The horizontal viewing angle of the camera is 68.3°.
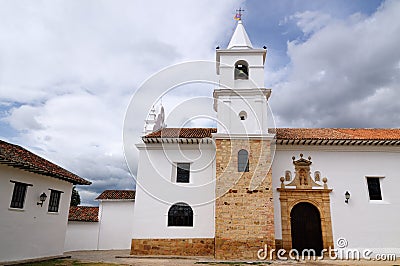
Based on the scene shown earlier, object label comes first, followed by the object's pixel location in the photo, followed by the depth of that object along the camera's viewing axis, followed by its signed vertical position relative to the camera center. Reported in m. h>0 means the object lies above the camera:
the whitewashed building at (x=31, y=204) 9.88 +0.40
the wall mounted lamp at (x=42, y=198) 11.27 +0.64
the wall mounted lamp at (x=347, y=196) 13.37 +1.22
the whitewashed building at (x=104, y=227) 17.12 -0.53
